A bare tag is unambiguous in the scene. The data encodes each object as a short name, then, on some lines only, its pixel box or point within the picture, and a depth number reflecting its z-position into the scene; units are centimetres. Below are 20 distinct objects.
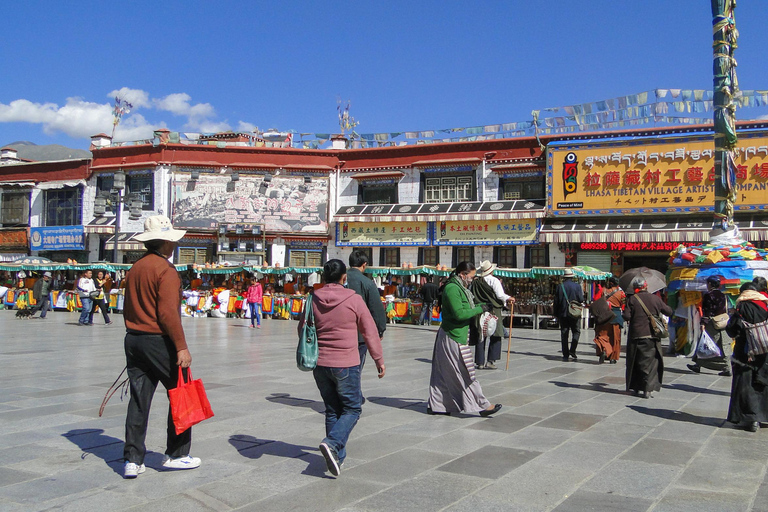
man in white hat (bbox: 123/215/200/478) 471
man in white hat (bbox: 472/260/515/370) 1030
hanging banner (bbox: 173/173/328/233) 2997
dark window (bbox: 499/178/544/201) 2712
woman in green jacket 705
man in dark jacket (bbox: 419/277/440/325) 2075
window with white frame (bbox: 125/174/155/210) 3083
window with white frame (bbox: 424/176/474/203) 2827
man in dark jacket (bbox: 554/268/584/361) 1258
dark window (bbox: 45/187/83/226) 3247
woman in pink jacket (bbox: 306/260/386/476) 496
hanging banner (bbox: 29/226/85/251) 3173
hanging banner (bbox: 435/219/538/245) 2659
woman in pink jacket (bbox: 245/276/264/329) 2025
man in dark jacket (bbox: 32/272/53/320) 2148
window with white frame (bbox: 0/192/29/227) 3353
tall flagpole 1252
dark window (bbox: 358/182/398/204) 2970
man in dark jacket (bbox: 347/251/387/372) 731
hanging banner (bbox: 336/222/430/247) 2839
